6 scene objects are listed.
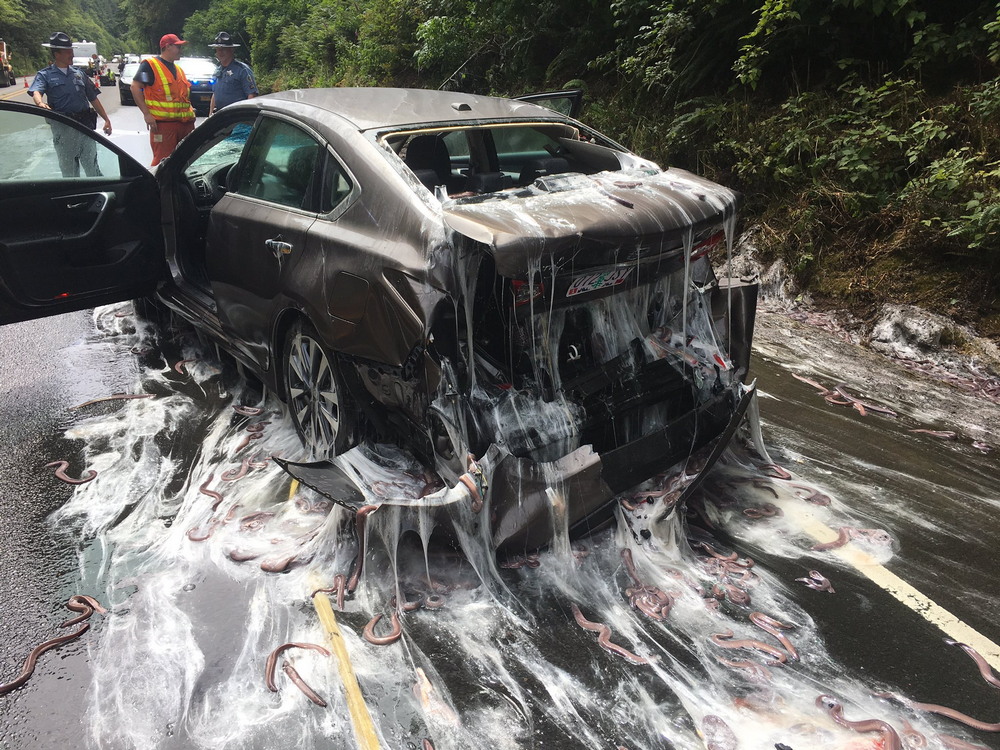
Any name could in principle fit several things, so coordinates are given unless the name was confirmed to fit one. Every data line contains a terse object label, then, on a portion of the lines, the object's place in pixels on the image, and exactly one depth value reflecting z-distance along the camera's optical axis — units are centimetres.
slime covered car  298
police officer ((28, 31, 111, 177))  920
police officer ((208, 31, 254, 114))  922
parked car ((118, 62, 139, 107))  2327
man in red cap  814
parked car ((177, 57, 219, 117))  2088
